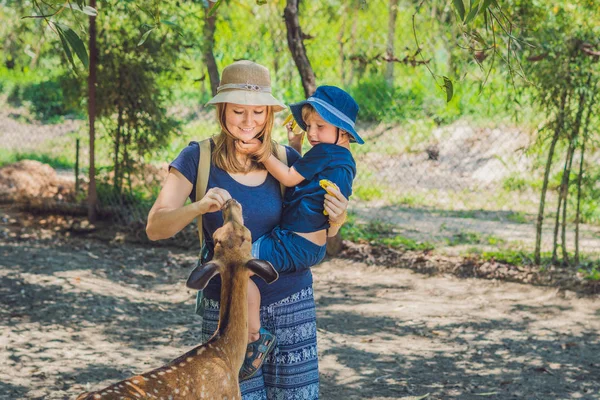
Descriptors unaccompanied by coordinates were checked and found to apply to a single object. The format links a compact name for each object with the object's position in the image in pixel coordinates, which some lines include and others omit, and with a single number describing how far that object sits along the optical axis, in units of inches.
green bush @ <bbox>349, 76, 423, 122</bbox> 385.7
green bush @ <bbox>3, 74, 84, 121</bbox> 718.5
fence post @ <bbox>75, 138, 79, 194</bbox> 362.3
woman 111.6
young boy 113.6
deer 99.1
